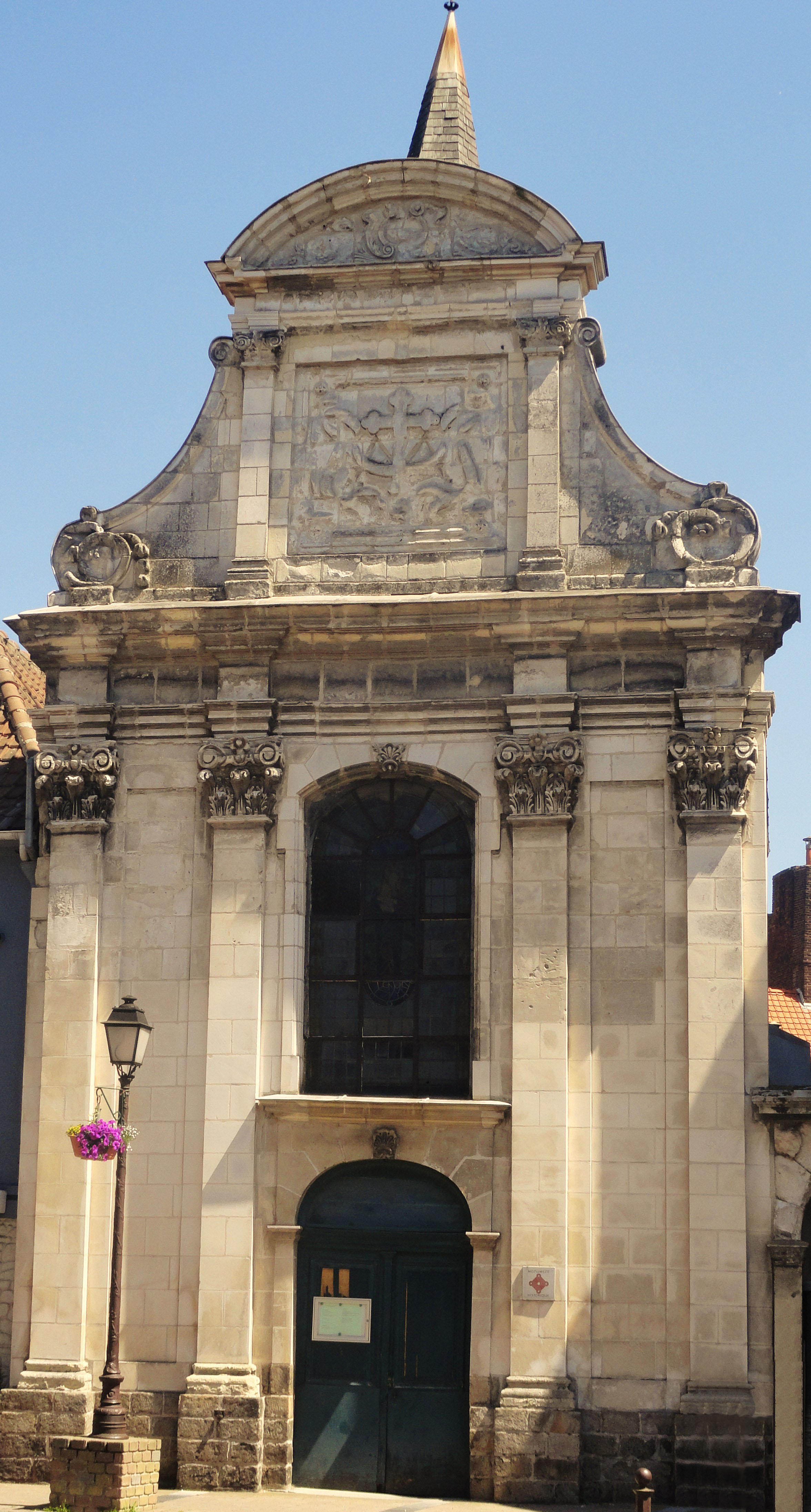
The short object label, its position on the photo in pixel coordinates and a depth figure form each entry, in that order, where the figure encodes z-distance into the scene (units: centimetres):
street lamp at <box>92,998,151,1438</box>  1566
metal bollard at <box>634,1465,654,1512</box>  1337
